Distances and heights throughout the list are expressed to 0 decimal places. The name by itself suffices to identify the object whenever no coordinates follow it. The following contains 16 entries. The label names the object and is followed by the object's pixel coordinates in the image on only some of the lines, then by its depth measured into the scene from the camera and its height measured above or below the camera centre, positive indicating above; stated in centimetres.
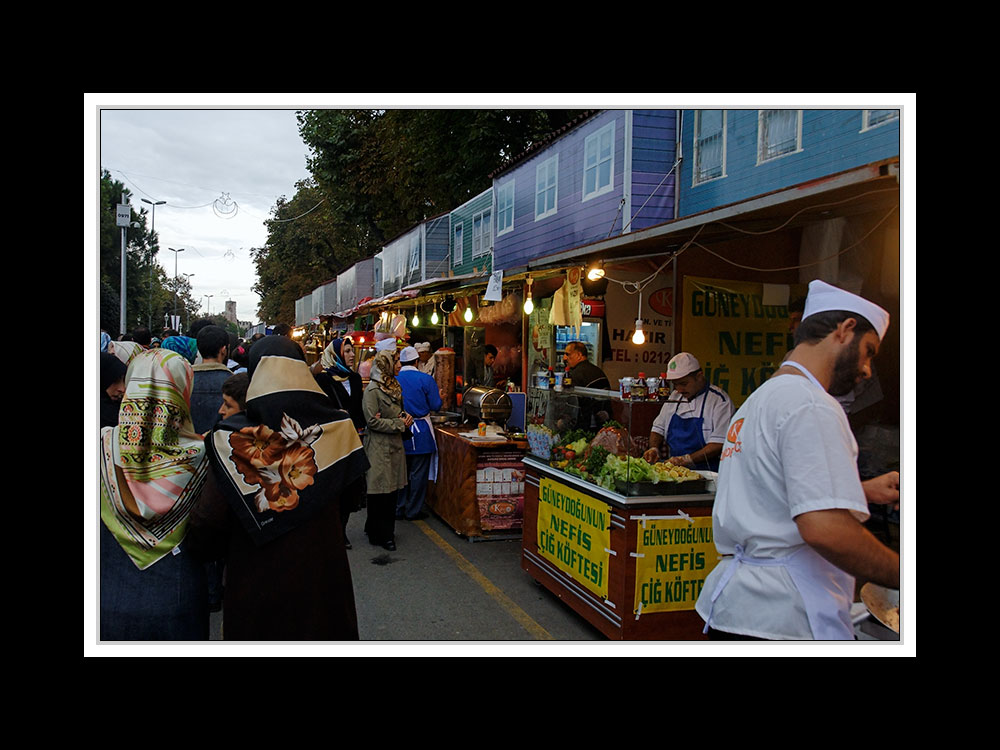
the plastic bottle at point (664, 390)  587 -20
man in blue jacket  786 -84
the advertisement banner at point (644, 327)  851 +52
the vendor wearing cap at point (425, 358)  1127 +12
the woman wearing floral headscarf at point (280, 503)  274 -57
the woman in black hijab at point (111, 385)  402 -14
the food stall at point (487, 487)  731 -133
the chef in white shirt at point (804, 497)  221 -44
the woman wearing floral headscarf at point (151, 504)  295 -62
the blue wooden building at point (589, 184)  1074 +334
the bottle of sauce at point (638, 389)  551 -18
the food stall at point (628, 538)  439 -117
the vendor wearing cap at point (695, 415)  547 -39
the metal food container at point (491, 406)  837 -50
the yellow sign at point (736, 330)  666 +38
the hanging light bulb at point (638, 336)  641 +29
